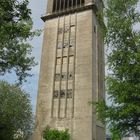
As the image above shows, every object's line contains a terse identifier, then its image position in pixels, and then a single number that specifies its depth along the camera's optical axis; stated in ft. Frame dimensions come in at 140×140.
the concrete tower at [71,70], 139.23
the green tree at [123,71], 52.90
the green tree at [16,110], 106.83
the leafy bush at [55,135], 124.06
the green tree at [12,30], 36.87
